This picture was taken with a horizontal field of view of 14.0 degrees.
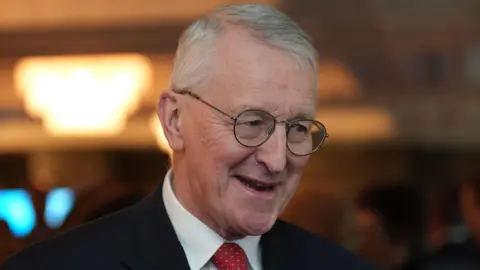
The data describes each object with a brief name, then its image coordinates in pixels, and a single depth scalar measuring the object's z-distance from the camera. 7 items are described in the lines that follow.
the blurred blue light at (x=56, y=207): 6.20
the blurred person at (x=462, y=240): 5.53
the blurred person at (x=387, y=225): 6.65
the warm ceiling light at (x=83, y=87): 11.47
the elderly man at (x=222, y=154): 3.33
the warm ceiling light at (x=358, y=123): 19.03
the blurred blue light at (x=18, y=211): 5.94
